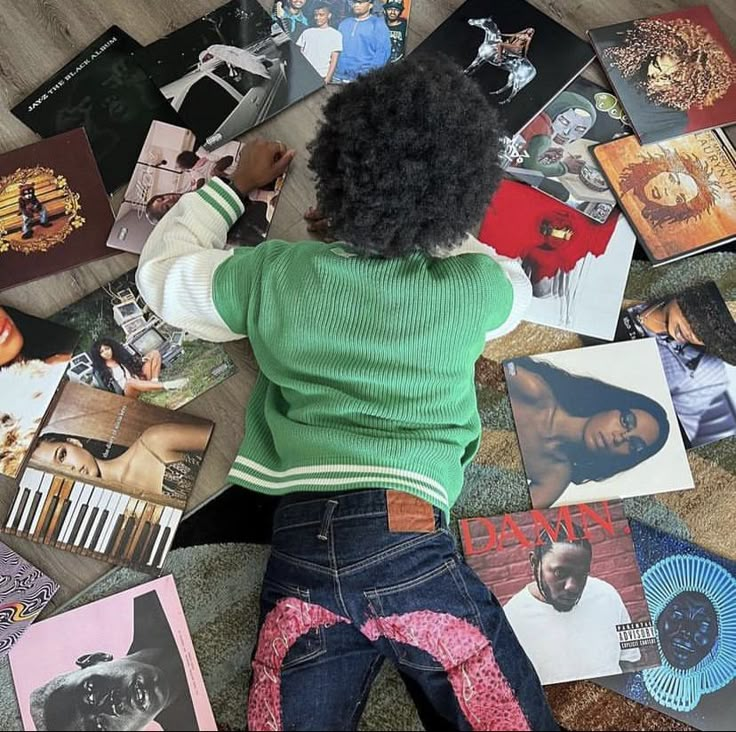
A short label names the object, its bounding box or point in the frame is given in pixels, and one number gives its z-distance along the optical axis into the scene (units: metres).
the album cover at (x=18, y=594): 0.91
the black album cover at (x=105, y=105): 1.03
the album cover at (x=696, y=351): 0.99
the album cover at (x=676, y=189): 1.04
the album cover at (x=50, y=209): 1.00
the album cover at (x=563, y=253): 1.02
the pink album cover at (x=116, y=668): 0.89
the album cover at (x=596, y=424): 0.98
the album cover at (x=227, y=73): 1.04
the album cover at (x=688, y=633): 0.92
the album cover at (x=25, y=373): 0.95
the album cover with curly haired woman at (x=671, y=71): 1.07
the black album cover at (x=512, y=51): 1.06
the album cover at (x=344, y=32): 1.07
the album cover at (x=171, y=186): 1.00
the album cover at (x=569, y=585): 0.93
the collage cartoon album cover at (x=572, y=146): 1.05
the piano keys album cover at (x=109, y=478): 0.94
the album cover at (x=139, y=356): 0.98
